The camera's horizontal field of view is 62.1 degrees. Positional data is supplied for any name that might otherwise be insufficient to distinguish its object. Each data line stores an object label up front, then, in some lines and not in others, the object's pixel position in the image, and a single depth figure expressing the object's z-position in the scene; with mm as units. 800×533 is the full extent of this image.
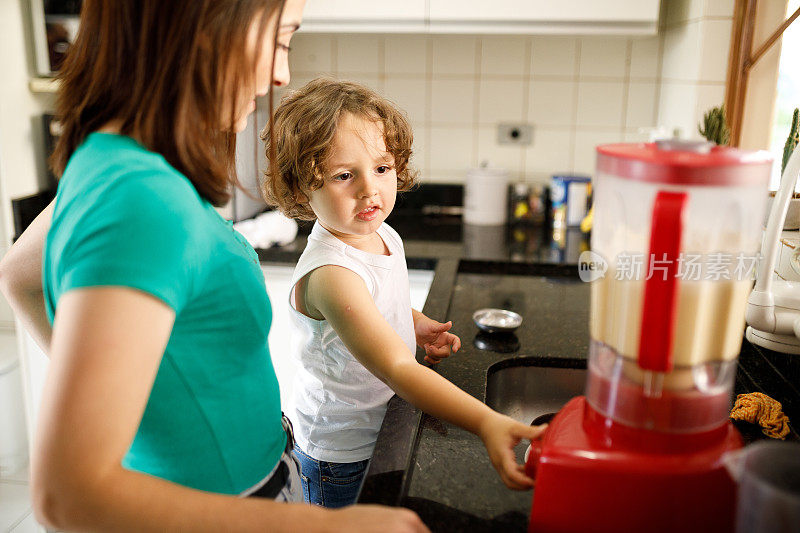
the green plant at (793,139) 1094
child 914
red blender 521
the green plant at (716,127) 1377
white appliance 872
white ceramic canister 2258
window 1517
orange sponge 829
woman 446
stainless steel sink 1138
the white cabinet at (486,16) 1893
